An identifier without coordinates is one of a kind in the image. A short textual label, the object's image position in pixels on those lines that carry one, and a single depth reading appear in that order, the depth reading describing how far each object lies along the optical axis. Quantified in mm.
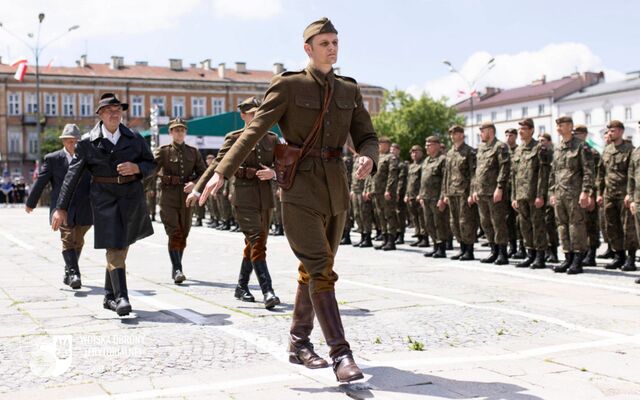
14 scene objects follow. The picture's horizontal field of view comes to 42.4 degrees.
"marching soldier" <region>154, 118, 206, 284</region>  10312
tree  83000
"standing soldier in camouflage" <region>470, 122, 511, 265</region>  12602
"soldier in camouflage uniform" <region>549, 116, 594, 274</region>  11141
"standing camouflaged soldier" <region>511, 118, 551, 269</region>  12117
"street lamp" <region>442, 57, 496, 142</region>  46056
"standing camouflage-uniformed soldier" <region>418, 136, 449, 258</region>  14176
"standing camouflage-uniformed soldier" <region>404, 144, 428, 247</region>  16109
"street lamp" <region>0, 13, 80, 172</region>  46281
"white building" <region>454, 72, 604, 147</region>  95688
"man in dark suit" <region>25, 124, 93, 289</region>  9555
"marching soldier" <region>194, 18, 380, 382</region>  5035
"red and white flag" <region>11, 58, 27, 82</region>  46534
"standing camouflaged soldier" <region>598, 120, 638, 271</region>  11703
